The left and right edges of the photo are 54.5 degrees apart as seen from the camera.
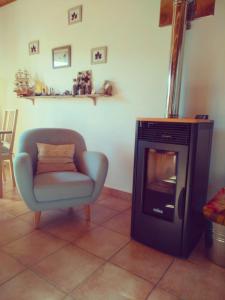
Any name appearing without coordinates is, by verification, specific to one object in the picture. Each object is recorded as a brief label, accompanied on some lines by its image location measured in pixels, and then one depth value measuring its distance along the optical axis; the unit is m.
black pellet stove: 1.52
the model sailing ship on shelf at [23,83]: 3.30
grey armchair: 1.83
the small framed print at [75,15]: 2.73
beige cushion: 2.18
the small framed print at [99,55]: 2.60
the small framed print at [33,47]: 3.23
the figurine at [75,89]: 2.79
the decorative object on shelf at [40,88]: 3.15
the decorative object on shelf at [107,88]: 2.57
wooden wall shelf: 2.66
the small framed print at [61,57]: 2.90
